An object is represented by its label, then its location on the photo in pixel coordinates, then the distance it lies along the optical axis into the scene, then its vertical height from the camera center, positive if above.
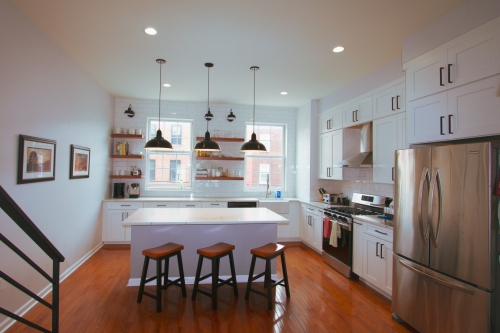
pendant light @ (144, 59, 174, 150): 3.68 +0.33
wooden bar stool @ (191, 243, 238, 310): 2.98 -1.01
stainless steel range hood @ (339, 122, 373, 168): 4.27 +0.26
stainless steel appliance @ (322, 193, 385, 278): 3.96 -0.80
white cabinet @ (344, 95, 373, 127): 4.13 +0.92
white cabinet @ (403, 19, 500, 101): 2.21 +0.97
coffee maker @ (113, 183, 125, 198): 5.59 -0.42
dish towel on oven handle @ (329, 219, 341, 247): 4.14 -0.90
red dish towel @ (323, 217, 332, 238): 4.33 -0.84
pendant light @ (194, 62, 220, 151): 3.86 +0.33
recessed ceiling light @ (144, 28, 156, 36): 2.95 +1.43
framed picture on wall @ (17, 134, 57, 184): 2.77 +0.08
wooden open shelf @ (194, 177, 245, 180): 5.89 -0.17
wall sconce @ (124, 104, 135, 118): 5.46 +1.07
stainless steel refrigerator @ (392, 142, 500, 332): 2.06 -0.52
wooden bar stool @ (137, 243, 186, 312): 2.91 -1.02
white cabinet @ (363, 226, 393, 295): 3.22 -1.04
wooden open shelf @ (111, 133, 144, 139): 5.58 +0.64
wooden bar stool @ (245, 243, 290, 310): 3.01 -1.00
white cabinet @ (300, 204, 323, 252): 4.89 -1.00
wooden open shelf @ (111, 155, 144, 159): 5.57 +0.24
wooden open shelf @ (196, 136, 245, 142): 5.90 +0.63
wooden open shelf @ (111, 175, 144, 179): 5.62 -0.17
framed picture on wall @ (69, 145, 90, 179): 3.92 +0.07
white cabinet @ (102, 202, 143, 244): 5.23 -0.98
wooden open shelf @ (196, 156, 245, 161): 5.91 +0.24
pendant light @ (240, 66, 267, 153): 3.85 +0.33
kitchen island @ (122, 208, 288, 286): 3.44 -0.82
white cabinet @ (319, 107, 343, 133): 4.87 +0.92
